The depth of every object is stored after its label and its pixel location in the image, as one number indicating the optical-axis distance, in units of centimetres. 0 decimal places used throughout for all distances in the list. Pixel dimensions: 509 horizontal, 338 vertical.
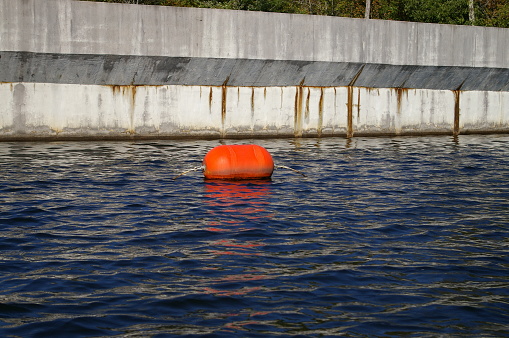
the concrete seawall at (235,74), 1928
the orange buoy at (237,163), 1425
